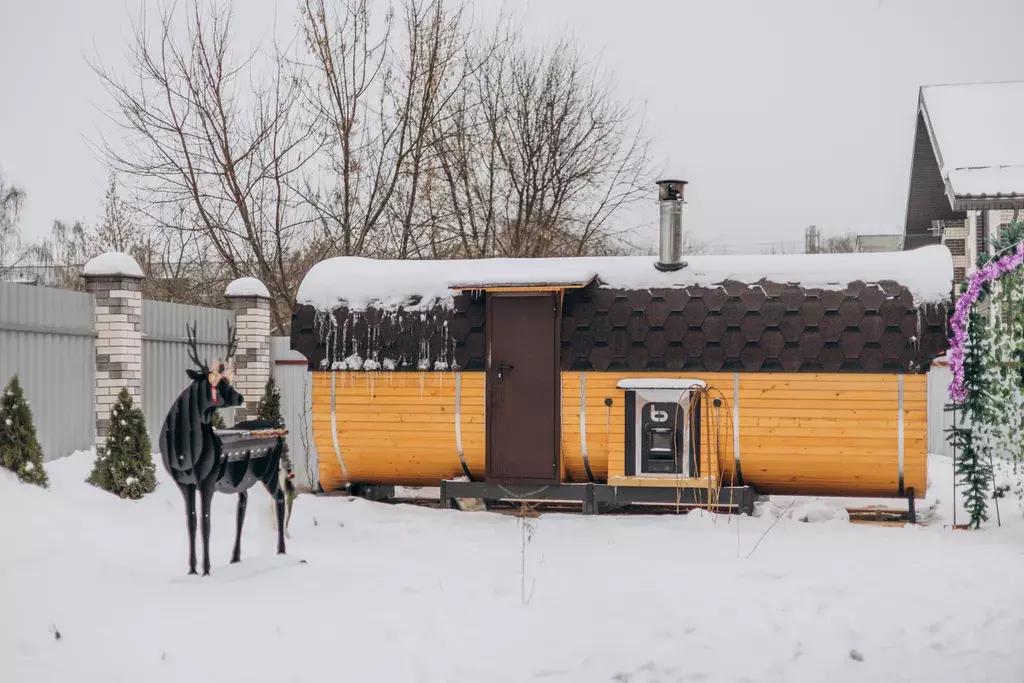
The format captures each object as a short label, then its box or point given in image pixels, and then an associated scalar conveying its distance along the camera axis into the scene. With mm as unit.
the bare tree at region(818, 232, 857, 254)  57428
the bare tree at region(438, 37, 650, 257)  18750
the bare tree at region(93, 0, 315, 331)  15969
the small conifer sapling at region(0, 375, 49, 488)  8664
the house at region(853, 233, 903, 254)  52741
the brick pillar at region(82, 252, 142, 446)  10711
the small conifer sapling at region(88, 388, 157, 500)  9828
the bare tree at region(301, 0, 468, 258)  16219
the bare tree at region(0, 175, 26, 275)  34625
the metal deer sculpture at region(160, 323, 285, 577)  6922
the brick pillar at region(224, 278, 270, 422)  13930
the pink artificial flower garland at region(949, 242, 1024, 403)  9039
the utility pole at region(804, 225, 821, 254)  57812
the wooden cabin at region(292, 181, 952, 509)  9766
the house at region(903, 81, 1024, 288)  13422
